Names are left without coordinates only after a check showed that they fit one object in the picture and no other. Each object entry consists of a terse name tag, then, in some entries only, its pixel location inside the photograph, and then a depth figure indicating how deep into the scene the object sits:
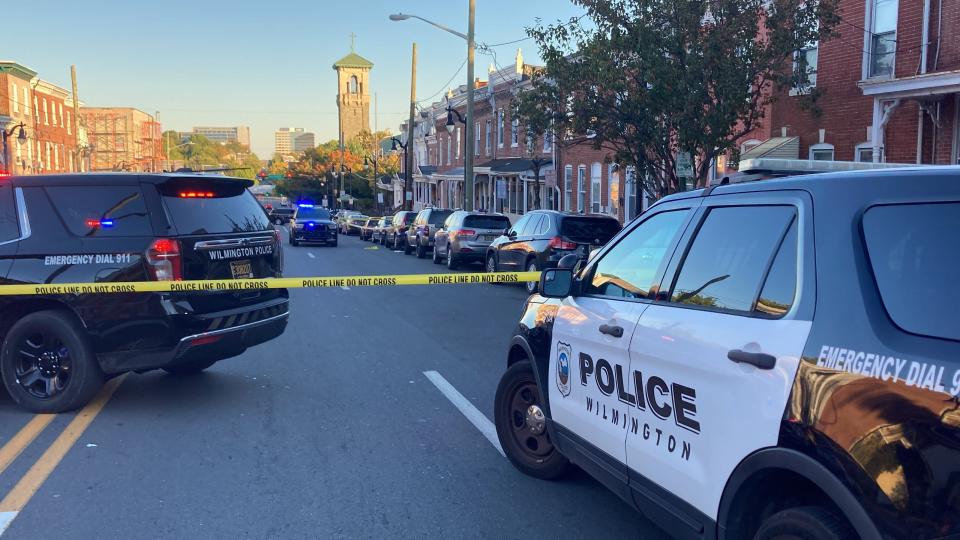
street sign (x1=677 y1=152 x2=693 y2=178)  15.41
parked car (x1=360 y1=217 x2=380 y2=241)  44.51
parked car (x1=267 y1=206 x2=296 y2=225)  59.44
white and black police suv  2.52
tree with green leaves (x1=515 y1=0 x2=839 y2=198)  15.29
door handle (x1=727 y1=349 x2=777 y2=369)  3.00
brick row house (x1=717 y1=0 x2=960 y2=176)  14.67
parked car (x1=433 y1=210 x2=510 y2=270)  22.70
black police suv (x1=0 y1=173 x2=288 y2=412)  6.80
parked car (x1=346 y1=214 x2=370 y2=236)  48.01
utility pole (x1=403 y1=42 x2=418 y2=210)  39.53
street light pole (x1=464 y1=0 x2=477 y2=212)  28.03
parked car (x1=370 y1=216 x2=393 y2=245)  37.62
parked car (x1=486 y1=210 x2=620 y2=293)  16.19
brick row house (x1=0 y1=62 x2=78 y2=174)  49.31
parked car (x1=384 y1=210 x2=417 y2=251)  32.59
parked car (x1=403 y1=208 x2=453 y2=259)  27.88
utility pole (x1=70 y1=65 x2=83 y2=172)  52.19
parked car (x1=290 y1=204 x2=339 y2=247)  34.44
